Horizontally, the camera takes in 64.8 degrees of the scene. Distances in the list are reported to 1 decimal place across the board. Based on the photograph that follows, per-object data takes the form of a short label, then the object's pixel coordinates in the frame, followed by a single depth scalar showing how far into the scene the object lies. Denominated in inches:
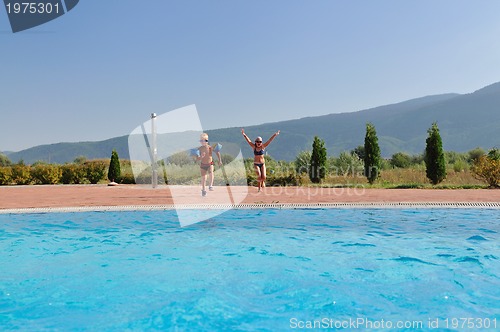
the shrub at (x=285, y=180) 640.4
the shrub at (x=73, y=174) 818.8
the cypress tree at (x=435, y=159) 585.0
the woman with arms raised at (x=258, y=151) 425.4
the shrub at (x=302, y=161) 707.0
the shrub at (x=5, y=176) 779.4
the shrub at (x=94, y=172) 825.5
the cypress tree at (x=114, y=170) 755.4
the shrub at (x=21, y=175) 792.9
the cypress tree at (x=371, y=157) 626.5
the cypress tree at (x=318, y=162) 657.6
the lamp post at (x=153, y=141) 644.1
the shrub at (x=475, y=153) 1196.5
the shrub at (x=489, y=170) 530.3
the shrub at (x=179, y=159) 940.5
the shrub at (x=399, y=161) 1026.6
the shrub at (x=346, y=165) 728.3
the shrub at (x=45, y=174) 801.6
